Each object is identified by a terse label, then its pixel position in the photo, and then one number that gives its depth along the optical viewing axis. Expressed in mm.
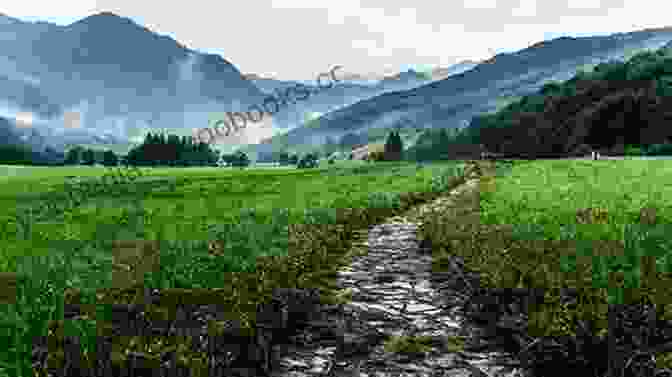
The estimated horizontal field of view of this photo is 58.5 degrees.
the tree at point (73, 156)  183125
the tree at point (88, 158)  180625
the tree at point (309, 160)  167075
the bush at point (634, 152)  107000
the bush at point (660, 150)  107788
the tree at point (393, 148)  194000
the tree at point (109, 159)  168125
